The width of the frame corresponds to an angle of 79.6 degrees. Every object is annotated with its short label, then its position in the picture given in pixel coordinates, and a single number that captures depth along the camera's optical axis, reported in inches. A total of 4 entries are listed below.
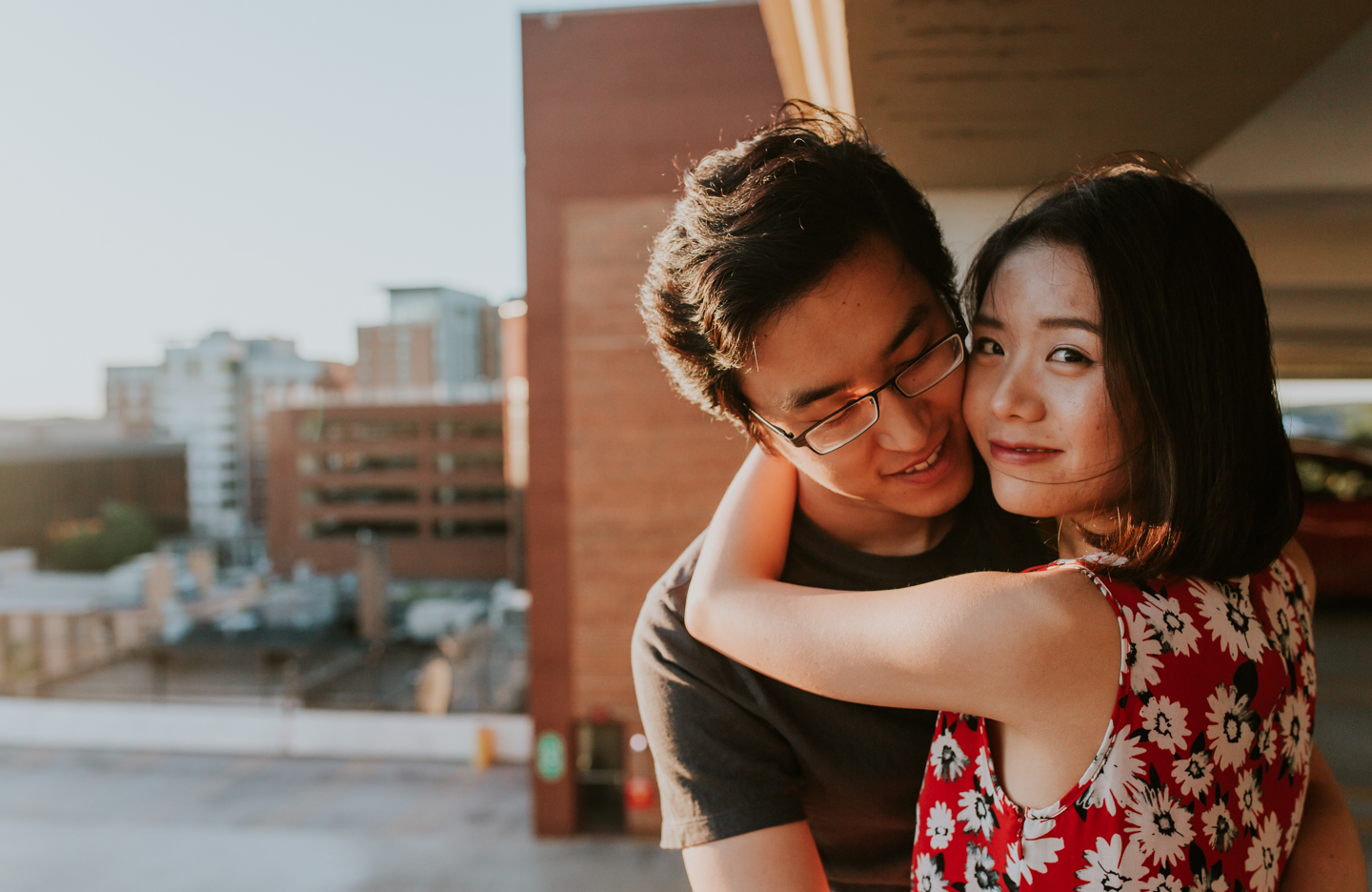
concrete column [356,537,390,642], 1100.5
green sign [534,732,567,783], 427.2
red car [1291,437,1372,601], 154.5
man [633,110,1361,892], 38.3
